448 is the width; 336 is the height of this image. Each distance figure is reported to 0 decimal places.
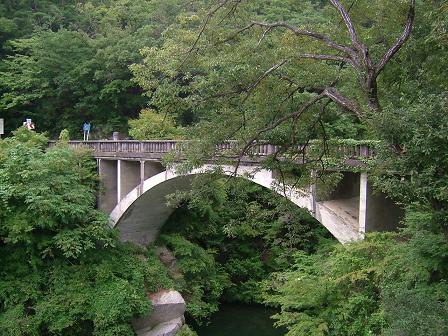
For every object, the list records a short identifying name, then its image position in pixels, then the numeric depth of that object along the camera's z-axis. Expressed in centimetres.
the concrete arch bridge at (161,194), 1012
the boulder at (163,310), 1462
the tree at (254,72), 736
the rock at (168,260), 1723
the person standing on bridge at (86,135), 2312
